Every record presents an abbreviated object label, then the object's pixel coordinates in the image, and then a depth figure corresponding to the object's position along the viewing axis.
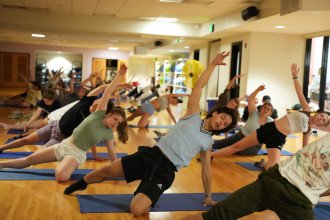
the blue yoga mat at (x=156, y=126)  9.23
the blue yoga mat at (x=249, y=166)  5.53
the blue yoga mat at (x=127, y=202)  3.54
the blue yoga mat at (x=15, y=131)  7.25
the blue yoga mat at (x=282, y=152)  6.70
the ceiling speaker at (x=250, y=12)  7.97
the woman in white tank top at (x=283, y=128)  4.48
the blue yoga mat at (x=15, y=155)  5.26
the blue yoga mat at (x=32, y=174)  4.34
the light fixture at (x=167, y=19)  10.75
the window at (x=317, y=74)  9.56
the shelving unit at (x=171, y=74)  16.67
